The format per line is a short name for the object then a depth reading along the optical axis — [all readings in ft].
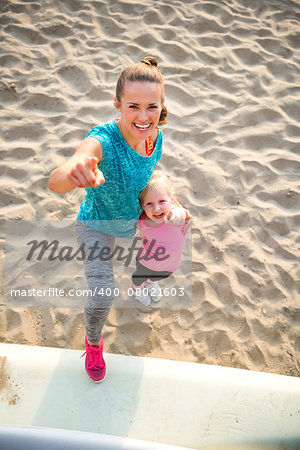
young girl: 5.55
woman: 4.56
